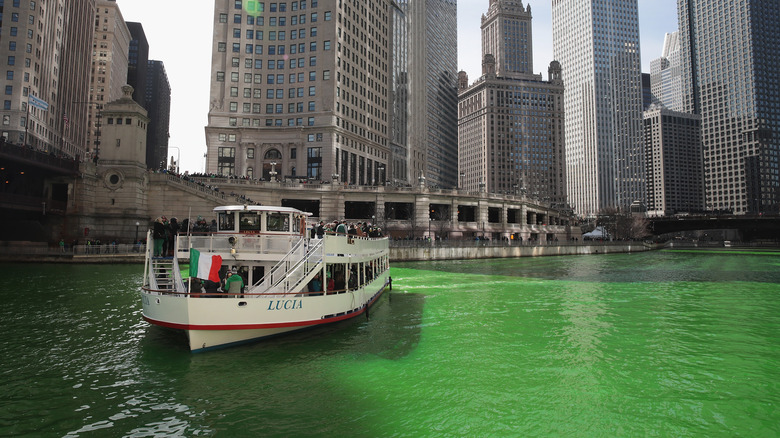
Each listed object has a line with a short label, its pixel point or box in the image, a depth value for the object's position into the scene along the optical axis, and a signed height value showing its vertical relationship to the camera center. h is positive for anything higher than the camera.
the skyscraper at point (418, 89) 163.38 +59.58
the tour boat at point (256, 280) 15.78 -1.62
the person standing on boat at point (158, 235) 20.05 +0.31
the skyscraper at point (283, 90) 99.69 +35.06
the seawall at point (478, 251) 63.32 -1.45
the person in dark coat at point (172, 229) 20.11 +0.60
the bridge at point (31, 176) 50.19 +8.51
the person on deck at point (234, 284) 16.42 -1.56
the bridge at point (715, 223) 127.94 +6.41
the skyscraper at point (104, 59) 173.88 +73.43
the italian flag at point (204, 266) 16.22 -0.89
